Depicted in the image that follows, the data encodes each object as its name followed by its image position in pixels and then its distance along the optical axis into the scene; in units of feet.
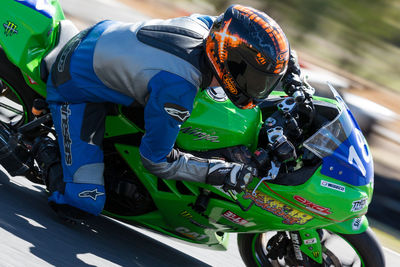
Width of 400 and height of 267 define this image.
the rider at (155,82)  21.20
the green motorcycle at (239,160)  22.95
